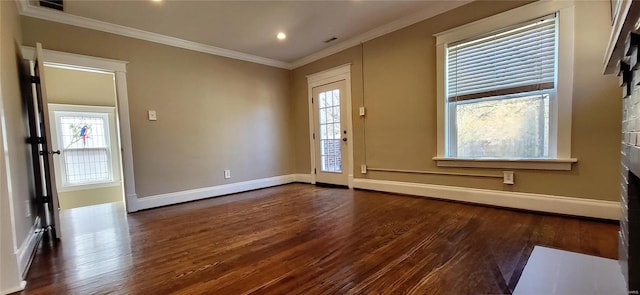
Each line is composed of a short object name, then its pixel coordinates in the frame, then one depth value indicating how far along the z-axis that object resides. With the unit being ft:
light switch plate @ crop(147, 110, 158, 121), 11.47
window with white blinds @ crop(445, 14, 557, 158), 8.27
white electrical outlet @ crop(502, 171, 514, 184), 8.91
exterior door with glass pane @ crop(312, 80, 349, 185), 14.28
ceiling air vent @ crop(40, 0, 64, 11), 8.56
